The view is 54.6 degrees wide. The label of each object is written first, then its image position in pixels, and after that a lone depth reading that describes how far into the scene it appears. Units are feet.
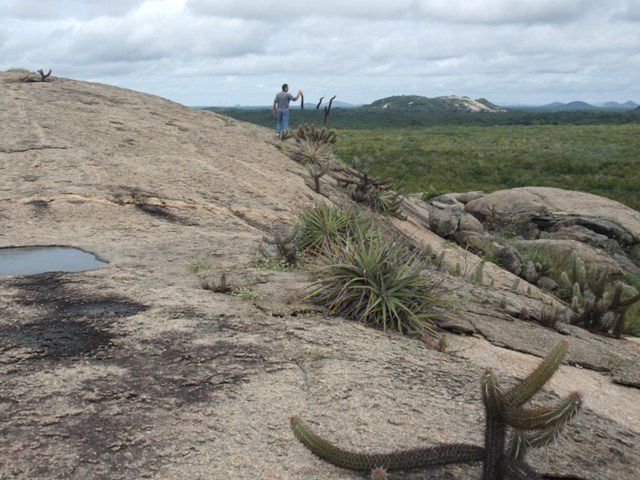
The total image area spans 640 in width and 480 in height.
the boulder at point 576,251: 47.14
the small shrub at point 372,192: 46.55
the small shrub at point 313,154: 52.29
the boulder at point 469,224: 51.92
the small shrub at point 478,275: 31.74
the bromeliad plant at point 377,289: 20.11
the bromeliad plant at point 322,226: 27.32
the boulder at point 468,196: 76.48
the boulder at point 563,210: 60.75
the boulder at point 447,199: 75.07
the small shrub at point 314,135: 59.36
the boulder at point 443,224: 49.19
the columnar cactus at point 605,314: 28.78
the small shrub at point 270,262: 24.43
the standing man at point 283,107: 58.65
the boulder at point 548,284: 40.49
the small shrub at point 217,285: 20.38
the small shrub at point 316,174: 45.09
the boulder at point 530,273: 42.50
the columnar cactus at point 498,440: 10.41
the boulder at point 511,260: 42.88
